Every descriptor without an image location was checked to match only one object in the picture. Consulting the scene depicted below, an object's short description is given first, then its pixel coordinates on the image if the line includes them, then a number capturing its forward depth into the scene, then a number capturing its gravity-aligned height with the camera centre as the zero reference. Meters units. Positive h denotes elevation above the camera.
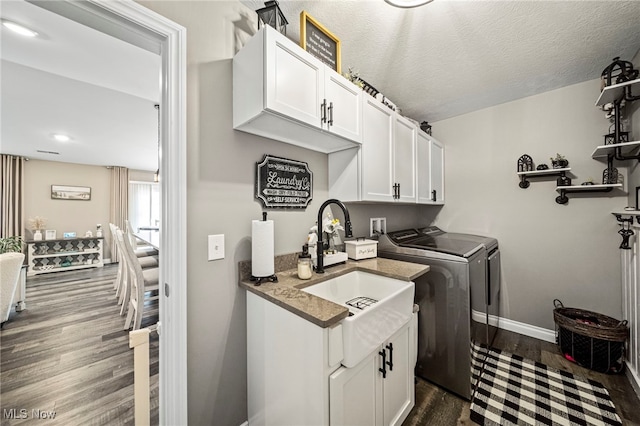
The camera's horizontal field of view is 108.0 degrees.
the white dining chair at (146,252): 3.92 -0.64
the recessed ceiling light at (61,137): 3.45 +1.18
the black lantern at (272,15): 1.15 +0.99
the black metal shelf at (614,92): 1.54 +0.87
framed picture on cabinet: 1.25 +1.00
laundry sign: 1.40 +0.20
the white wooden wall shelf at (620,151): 1.73 +0.48
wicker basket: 1.76 -1.01
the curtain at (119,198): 5.78 +0.41
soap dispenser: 1.32 -0.31
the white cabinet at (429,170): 2.38 +0.48
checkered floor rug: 1.41 -1.25
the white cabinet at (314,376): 0.89 -0.73
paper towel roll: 1.22 -0.18
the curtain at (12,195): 4.65 +0.41
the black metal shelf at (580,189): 1.91 +0.20
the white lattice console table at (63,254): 4.80 -0.86
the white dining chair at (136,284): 2.33 -0.74
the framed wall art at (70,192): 5.21 +0.51
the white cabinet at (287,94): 1.07 +0.62
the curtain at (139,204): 6.16 +0.28
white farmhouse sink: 0.93 -0.49
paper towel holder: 1.25 -0.36
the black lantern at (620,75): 1.61 +1.01
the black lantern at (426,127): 2.79 +1.03
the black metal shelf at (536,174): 2.14 +0.38
